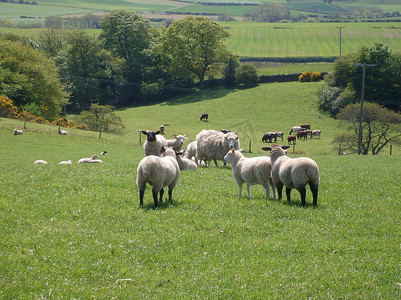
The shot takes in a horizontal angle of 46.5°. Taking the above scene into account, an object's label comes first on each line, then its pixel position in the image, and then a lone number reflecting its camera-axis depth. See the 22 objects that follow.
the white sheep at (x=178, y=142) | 26.48
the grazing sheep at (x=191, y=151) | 28.03
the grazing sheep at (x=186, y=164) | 23.81
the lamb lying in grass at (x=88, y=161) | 29.70
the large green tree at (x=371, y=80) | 72.25
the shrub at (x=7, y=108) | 54.75
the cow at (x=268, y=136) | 58.81
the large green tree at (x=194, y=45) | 92.62
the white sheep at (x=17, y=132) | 45.10
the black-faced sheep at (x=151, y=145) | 20.48
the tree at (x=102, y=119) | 62.75
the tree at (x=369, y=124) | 54.59
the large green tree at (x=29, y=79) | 60.44
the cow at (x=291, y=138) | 57.78
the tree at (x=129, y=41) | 96.19
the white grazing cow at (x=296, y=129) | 64.38
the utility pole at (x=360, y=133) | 51.03
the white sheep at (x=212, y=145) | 25.78
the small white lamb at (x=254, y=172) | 16.20
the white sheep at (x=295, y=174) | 14.52
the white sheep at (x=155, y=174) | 14.09
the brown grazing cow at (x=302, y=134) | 61.72
